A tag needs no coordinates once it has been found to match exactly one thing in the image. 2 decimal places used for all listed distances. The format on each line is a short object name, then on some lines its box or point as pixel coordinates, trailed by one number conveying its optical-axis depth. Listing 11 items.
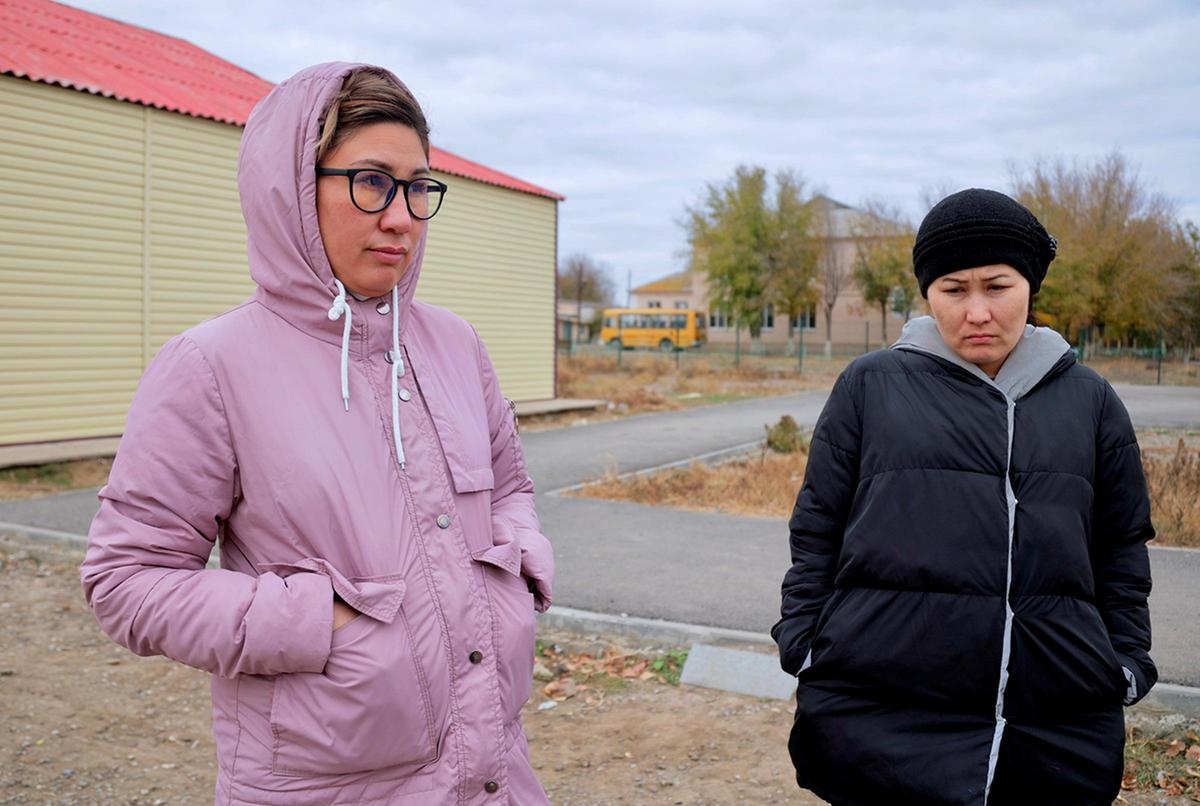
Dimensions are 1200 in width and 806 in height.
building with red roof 11.88
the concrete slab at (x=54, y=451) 11.20
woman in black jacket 2.25
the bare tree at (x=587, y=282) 88.00
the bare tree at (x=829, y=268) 49.66
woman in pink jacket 1.75
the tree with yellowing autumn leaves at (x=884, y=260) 43.34
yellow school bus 57.44
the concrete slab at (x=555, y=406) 18.55
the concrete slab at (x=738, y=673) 4.98
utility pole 64.38
